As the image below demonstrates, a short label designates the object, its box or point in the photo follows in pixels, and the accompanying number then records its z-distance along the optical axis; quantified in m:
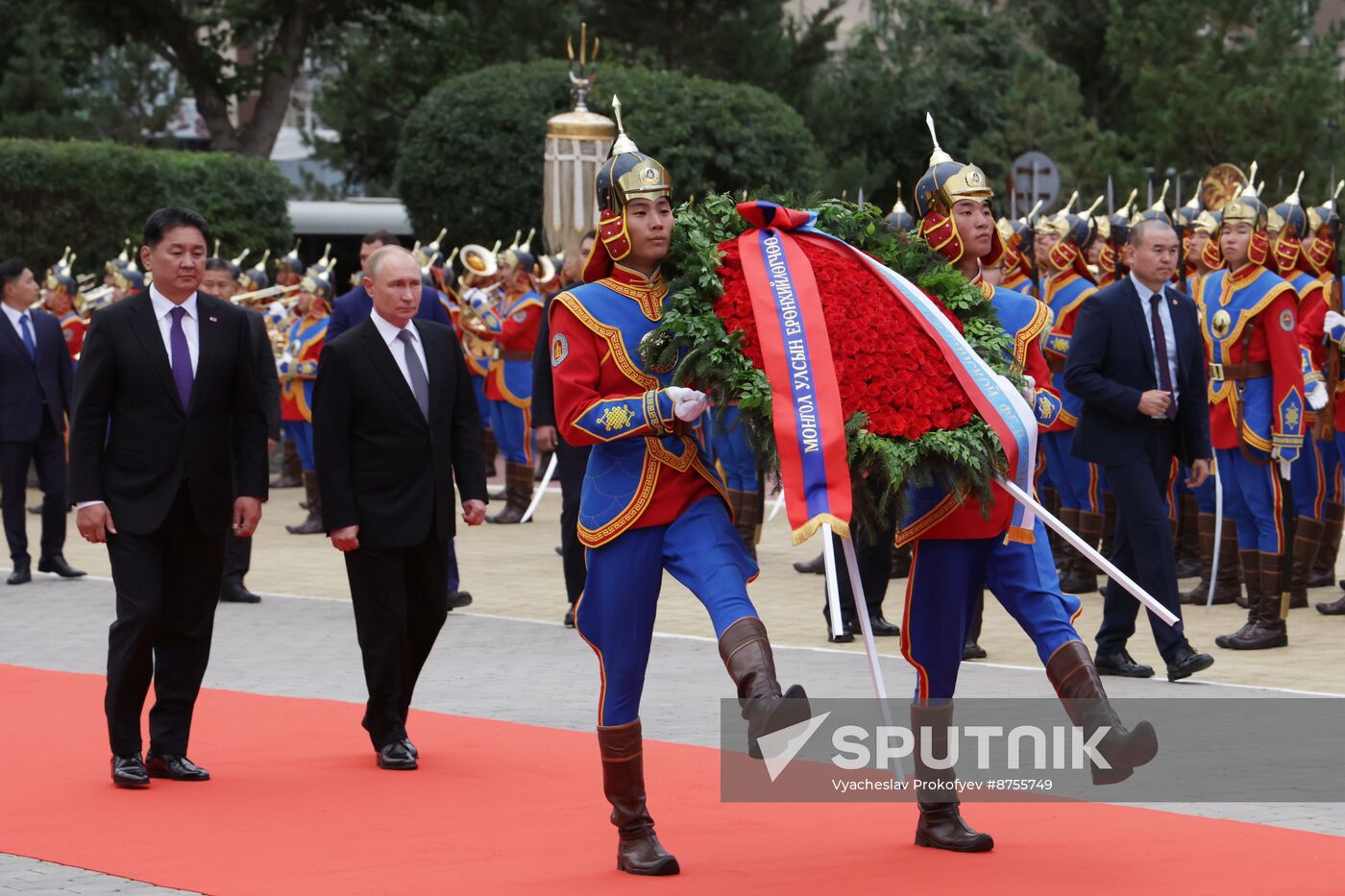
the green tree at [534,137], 28.62
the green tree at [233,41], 37.31
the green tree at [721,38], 36.00
